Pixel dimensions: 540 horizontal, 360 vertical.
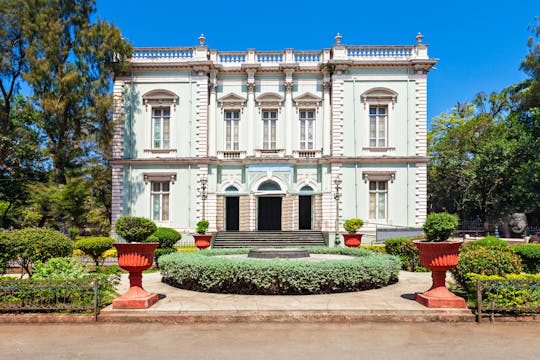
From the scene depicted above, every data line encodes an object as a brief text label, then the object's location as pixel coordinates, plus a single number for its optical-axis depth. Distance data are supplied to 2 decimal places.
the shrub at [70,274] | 8.03
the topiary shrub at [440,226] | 7.81
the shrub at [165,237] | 16.63
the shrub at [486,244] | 9.67
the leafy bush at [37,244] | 9.16
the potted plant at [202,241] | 17.16
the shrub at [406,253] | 13.55
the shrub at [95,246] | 13.74
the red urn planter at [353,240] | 17.39
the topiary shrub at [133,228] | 12.98
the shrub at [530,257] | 11.38
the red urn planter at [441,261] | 7.63
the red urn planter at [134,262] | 7.60
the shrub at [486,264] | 8.33
